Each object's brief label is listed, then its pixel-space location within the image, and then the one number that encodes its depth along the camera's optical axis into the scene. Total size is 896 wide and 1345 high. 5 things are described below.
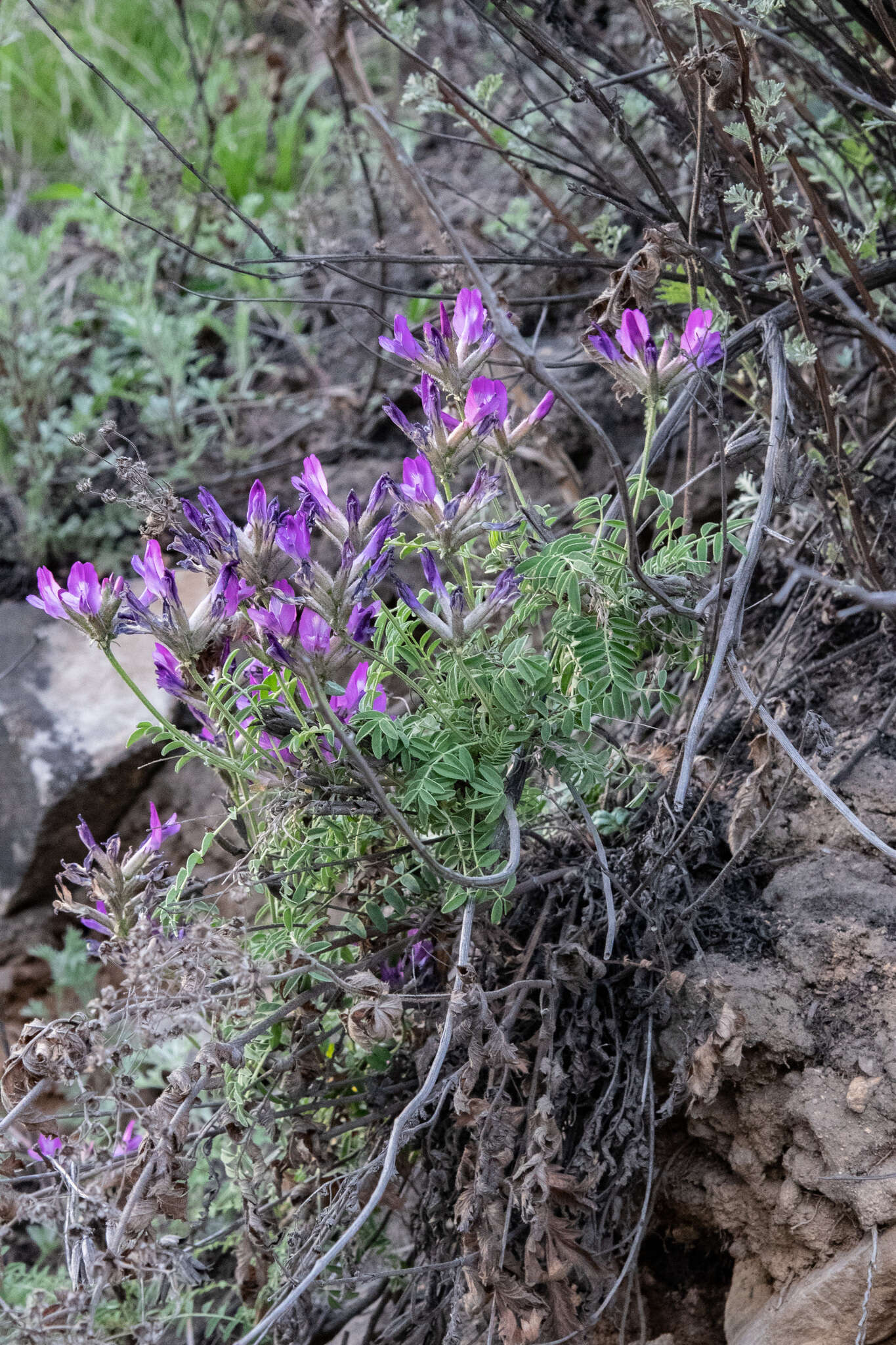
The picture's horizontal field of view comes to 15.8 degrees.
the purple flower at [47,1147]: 1.05
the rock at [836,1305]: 0.99
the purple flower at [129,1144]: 1.03
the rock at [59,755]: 1.41
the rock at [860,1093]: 1.00
